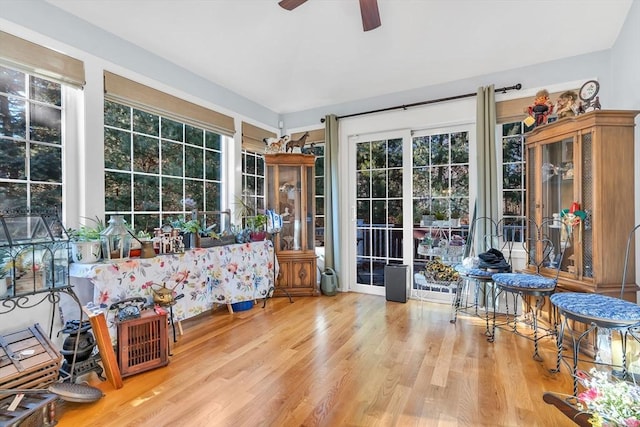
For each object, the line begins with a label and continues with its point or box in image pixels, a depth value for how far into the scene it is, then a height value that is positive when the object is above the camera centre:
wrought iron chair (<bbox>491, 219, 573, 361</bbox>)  2.51 -0.56
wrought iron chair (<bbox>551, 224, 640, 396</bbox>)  1.76 -0.61
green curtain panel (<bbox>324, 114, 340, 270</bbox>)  4.42 +0.38
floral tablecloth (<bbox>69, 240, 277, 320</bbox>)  2.28 -0.56
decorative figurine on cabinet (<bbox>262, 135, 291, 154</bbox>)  4.27 +0.97
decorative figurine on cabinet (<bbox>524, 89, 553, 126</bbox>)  2.90 +0.96
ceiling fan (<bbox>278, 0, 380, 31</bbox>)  2.14 +1.45
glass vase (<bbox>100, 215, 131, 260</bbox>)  2.39 -0.19
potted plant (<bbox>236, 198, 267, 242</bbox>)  3.83 -0.09
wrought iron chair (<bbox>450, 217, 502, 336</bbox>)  3.37 -0.58
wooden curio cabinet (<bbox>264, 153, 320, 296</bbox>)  4.21 -0.05
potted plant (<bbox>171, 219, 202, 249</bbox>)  3.09 -0.17
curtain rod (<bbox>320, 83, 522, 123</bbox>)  3.38 +1.37
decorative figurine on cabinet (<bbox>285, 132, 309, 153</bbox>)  4.35 +1.00
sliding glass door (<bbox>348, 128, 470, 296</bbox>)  3.85 +0.20
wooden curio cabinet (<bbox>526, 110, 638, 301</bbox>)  2.41 +0.12
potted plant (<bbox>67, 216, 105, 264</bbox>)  2.29 -0.22
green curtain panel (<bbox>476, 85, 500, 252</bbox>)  3.41 +0.64
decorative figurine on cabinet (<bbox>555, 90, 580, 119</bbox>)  2.65 +0.92
